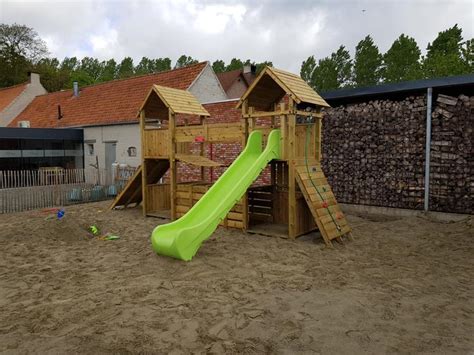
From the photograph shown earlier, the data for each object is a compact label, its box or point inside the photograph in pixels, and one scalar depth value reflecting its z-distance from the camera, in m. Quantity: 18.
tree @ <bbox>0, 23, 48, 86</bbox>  46.59
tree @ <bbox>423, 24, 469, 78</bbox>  30.08
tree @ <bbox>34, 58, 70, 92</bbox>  45.62
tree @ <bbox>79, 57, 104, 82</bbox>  66.94
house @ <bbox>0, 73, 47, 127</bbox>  28.67
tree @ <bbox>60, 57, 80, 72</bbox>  69.69
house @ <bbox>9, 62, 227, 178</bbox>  20.08
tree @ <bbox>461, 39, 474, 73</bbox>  29.71
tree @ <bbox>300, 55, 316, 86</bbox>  48.78
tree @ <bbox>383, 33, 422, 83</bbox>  40.22
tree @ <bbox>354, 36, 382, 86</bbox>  42.50
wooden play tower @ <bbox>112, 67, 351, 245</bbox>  9.05
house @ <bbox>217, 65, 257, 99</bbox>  34.11
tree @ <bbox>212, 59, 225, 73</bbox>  66.44
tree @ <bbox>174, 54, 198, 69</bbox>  64.92
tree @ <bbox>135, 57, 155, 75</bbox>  67.56
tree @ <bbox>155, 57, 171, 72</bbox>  67.19
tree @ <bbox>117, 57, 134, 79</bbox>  65.12
